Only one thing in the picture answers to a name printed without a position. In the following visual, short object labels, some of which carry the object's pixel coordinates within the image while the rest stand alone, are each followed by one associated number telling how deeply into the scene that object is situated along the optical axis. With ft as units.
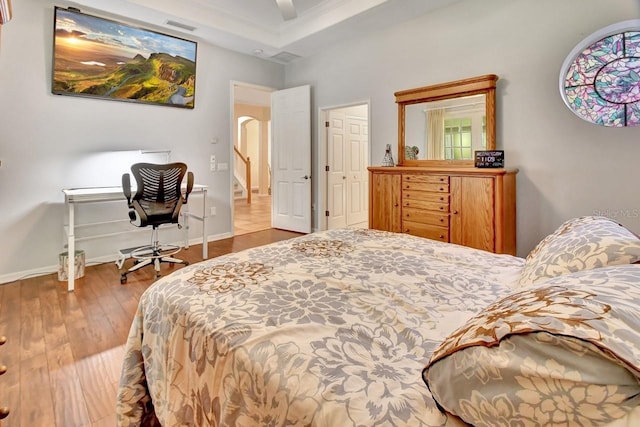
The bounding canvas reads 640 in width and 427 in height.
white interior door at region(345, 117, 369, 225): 18.16
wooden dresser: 10.12
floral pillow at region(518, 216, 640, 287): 3.34
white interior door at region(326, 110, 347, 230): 17.25
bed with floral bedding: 1.77
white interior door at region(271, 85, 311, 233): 17.33
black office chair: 10.68
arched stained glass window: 8.98
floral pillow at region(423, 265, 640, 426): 1.65
